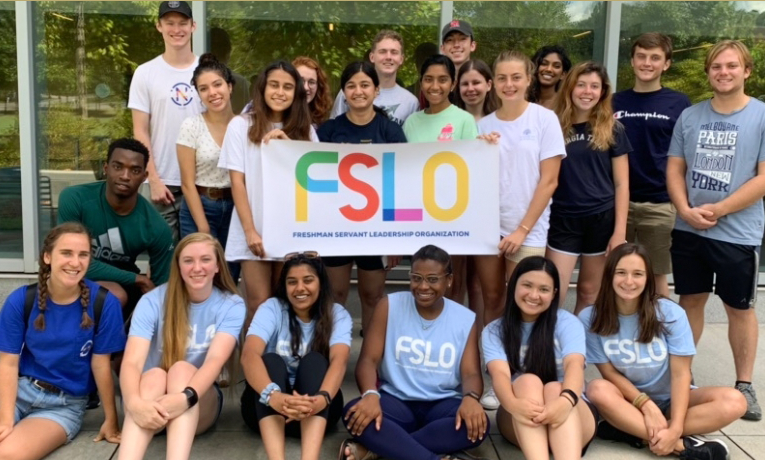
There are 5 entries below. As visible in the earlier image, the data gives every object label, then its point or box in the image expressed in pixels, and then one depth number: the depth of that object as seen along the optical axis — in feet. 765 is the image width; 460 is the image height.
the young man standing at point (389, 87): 16.46
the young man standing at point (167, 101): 16.24
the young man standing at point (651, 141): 16.24
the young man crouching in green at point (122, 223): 14.37
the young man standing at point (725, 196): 14.26
